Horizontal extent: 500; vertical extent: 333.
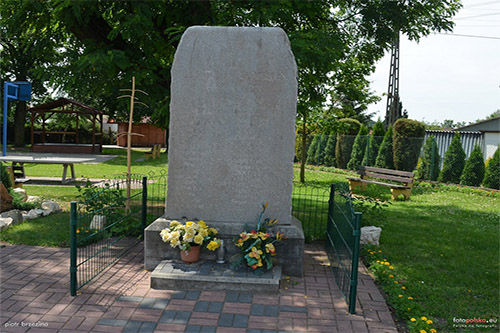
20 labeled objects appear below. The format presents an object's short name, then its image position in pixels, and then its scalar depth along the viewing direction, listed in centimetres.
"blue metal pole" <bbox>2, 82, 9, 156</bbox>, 1404
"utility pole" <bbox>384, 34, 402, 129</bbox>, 2439
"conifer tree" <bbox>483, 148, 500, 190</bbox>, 1512
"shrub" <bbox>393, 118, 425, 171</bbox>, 1791
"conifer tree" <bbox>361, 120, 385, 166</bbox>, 2009
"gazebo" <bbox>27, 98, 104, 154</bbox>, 2602
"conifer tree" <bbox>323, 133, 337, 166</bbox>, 2338
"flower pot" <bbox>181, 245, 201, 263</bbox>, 557
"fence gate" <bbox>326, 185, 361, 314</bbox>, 455
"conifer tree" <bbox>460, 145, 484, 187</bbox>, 1588
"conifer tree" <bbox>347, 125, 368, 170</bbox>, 2098
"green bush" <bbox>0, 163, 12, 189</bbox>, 886
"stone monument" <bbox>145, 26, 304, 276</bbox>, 570
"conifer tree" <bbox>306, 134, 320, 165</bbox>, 2509
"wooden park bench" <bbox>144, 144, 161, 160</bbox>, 2505
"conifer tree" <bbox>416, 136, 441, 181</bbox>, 1717
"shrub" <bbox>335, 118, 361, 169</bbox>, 2231
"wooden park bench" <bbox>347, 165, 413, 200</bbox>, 1286
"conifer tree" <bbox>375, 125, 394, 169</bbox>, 1895
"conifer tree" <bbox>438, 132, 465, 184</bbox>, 1661
